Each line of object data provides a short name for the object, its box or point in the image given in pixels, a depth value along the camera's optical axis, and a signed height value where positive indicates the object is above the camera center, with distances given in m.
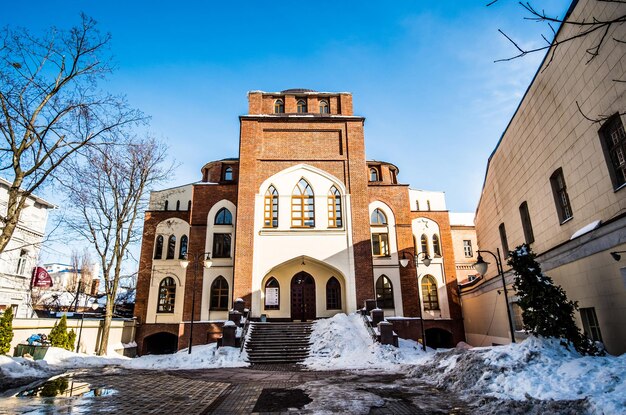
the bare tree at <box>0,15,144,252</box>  8.67 +4.45
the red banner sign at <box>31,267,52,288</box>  24.42 +2.89
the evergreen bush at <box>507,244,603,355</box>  7.79 +0.14
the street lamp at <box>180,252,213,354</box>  23.67 +3.99
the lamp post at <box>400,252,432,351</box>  16.33 +2.36
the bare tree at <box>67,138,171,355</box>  18.33 +5.57
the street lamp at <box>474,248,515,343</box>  11.26 +1.43
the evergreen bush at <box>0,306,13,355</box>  12.20 -0.19
